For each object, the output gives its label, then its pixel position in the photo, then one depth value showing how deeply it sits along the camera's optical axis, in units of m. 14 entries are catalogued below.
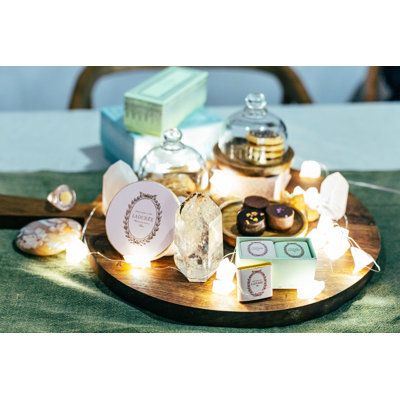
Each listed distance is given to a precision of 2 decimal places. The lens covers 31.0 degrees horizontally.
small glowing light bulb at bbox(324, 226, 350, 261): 1.46
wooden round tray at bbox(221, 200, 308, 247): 1.49
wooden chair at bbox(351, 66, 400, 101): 2.74
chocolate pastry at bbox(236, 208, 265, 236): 1.47
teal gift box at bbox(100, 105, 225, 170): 1.78
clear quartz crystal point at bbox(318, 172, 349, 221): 1.58
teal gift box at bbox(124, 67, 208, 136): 1.76
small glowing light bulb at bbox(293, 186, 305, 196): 1.63
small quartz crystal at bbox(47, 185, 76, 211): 1.66
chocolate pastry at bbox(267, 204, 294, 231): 1.49
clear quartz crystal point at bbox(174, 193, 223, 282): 1.36
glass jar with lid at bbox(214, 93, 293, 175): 1.65
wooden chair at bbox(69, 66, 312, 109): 2.35
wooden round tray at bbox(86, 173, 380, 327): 1.31
